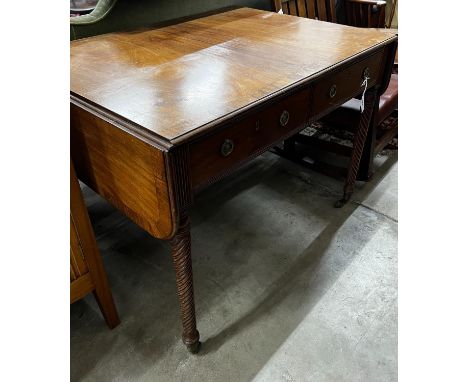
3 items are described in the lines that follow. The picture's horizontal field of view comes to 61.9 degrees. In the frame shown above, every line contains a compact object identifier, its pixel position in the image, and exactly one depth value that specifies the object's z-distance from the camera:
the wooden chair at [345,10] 1.90
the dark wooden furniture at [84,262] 0.99
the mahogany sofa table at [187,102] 0.80
